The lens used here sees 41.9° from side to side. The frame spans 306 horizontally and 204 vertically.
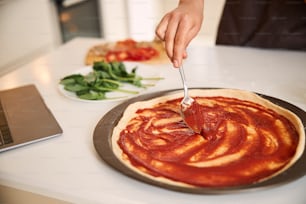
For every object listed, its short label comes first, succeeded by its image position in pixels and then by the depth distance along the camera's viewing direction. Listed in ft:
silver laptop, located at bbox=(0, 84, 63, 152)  2.29
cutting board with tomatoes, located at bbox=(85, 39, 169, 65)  3.57
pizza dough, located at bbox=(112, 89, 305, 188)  1.82
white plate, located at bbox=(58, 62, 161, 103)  2.82
